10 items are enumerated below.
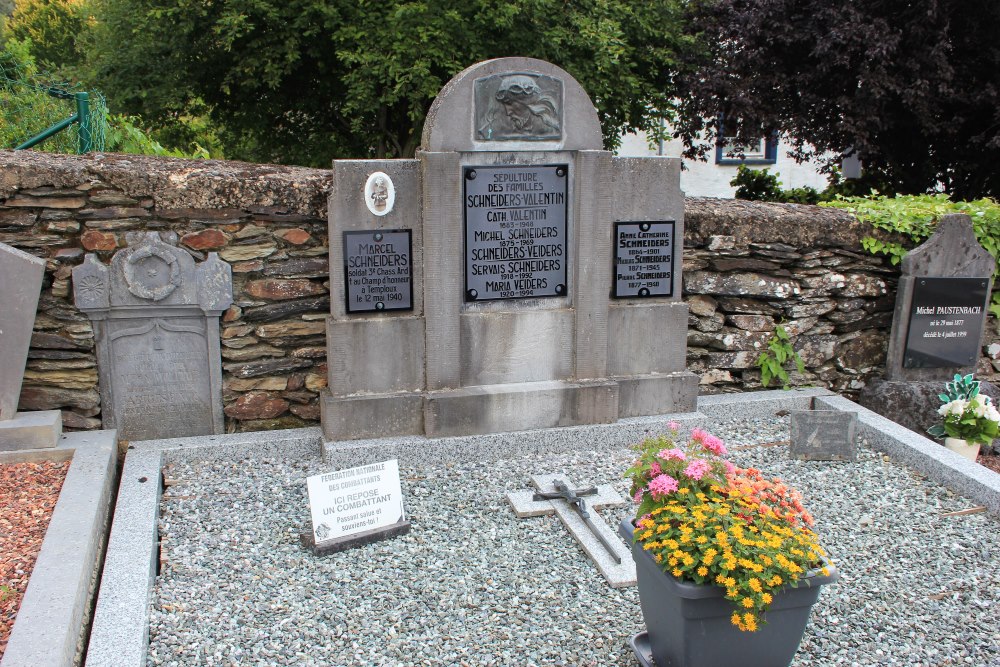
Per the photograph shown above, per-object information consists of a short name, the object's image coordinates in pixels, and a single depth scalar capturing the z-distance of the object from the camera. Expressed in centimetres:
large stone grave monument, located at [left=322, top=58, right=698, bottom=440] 522
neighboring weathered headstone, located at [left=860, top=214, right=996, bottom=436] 647
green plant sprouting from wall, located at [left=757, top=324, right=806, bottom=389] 653
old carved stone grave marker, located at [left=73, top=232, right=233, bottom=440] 520
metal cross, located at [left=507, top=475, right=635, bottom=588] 402
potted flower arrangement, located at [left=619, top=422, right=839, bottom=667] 280
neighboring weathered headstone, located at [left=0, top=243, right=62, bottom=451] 488
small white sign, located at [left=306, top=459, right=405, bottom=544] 419
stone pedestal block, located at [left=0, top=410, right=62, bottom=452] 492
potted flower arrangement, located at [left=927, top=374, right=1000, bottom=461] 588
